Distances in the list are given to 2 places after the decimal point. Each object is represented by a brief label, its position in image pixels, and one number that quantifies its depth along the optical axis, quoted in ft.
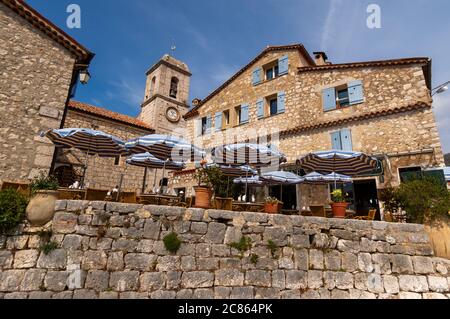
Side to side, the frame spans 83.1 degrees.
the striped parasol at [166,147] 24.59
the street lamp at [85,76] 31.78
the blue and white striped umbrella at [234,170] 33.40
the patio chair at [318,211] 22.34
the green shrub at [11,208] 14.82
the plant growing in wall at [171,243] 17.04
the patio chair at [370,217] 23.22
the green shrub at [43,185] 16.33
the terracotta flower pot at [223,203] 20.72
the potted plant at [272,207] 21.90
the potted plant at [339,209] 22.30
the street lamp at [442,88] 33.61
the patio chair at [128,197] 19.15
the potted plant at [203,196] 20.09
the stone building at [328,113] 34.30
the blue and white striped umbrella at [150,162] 32.86
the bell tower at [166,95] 78.18
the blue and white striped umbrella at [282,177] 31.71
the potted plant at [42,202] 15.43
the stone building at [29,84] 27.22
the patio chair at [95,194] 18.25
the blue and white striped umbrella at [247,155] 25.34
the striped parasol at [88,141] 24.42
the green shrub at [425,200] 21.08
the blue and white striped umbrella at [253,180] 35.49
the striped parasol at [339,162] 26.37
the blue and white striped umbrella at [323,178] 32.38
